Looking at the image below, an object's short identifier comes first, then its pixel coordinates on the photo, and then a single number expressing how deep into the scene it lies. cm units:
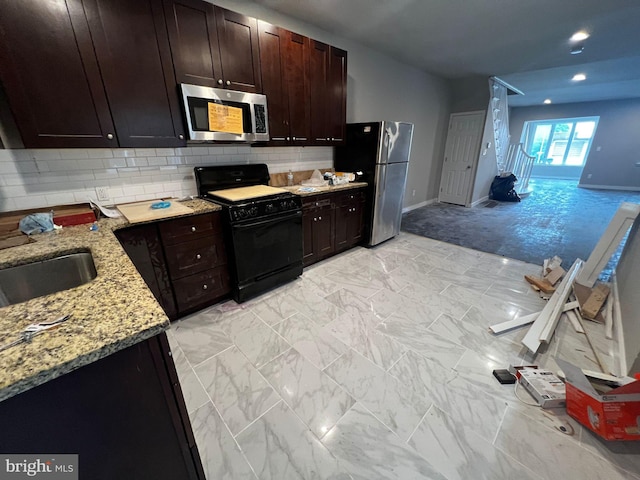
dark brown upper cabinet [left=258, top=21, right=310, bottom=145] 233
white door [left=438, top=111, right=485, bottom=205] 524
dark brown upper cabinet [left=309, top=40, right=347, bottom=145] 271
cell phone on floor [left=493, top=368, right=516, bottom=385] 158
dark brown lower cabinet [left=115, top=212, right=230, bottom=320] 182
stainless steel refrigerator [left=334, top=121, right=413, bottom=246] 313
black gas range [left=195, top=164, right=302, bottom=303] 219
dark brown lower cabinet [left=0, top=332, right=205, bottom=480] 57
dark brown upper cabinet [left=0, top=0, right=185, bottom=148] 141
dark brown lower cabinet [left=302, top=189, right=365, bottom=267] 286
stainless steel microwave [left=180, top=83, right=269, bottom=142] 198
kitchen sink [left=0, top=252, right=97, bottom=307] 113
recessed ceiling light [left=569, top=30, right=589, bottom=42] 292
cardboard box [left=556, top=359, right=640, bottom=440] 121
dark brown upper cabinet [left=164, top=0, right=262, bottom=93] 186
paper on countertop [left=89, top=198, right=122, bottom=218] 180
